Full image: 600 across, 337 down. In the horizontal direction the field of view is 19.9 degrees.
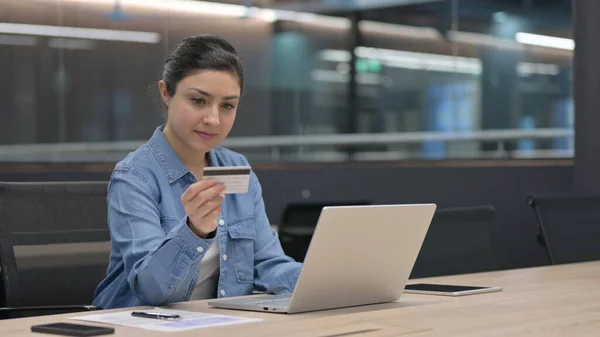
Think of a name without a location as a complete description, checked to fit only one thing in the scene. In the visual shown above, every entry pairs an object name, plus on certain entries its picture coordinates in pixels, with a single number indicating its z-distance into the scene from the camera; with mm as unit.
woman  3394
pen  3022
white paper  2927
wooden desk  2910
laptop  3077
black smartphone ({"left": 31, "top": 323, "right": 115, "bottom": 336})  2830
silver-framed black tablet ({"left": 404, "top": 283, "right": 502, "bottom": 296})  3480
